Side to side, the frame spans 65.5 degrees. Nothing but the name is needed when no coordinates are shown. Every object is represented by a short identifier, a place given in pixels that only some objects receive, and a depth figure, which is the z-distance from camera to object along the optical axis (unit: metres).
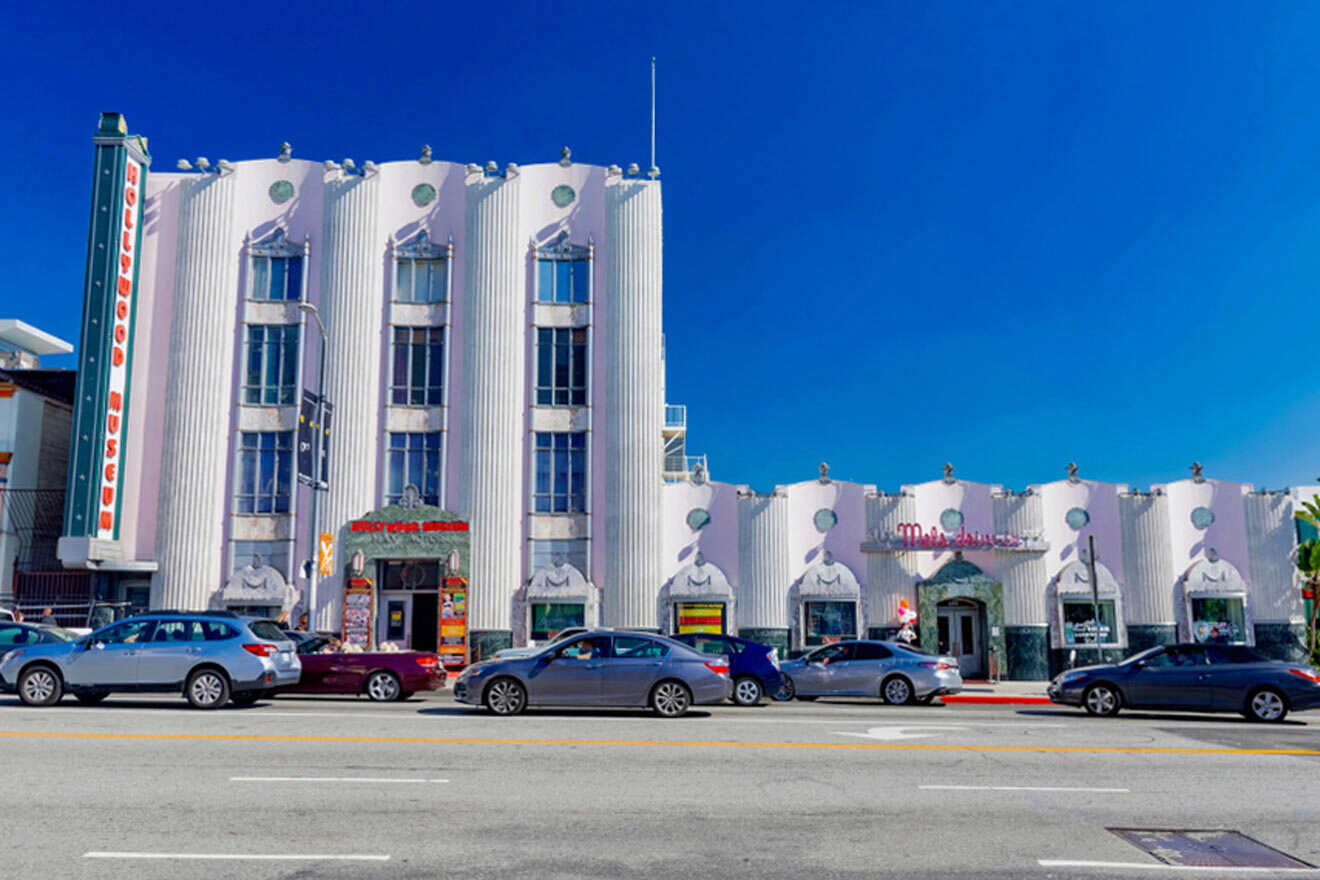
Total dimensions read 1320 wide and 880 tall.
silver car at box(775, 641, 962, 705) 20.03
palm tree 29.03
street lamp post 23.56
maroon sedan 19.28
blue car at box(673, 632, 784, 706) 19.27
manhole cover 7.29
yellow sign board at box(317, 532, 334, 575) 24.02
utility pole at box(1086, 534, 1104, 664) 25.61
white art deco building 29.70
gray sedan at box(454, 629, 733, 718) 15.84
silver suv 16.31
